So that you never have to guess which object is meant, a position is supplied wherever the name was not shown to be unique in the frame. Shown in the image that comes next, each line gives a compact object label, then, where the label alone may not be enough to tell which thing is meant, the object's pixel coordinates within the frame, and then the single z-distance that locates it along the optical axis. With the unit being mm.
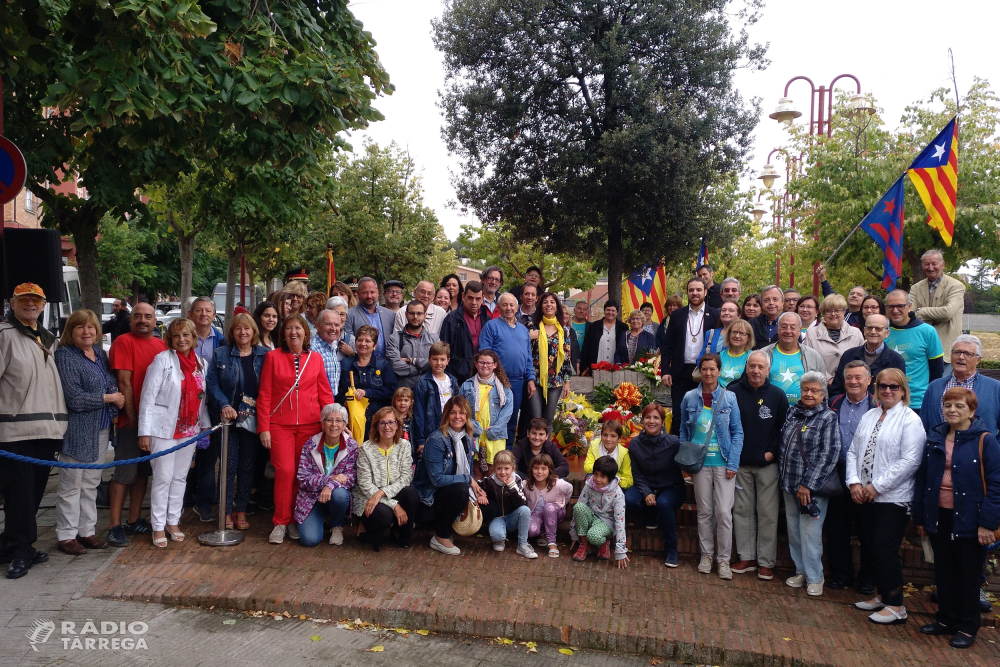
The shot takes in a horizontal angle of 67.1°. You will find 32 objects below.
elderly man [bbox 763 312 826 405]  6645
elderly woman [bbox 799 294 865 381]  7266
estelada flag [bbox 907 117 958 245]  8766
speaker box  6594
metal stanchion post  6449
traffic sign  5768
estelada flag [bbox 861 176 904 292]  9062
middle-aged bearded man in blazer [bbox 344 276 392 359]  7855
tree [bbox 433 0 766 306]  12547
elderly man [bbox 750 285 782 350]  7887
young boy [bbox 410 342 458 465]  6945
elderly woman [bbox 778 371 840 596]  6035
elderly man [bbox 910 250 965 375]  7676
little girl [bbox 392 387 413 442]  6820
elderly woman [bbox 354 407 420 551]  6453
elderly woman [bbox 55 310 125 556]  6047
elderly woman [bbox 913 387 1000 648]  5168
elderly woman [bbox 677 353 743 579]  6355
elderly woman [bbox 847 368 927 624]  5613
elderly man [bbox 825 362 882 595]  6113
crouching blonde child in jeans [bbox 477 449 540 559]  6598
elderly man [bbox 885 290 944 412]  6781
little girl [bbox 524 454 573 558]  6691
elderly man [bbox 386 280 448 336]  8172
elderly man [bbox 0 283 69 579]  5688
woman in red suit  6629
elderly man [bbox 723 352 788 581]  6348
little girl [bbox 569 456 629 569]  6465
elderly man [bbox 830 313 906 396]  6512
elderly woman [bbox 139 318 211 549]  6312
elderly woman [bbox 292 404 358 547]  6504
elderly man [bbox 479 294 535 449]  7504
